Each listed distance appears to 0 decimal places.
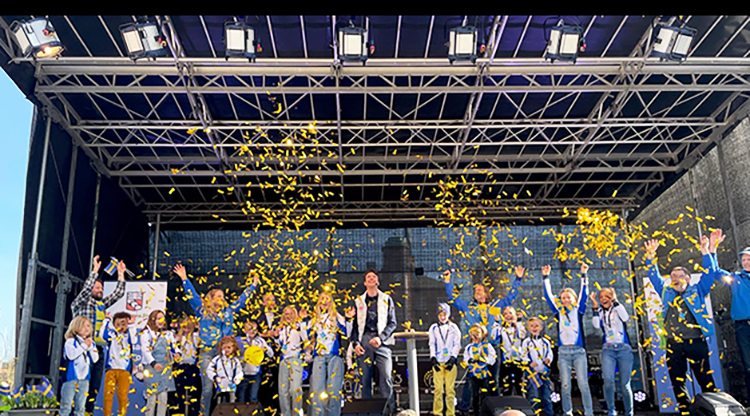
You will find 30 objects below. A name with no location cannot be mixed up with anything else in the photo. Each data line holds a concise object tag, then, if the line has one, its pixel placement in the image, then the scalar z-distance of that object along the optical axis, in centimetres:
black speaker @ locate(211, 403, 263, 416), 700
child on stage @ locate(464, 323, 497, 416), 832
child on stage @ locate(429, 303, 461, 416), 770
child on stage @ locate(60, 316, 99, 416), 705
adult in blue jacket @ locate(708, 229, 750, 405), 690
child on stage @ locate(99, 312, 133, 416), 751
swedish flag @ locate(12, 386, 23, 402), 713
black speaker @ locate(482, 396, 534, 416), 584
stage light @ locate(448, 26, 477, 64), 776
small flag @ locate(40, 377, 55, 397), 797
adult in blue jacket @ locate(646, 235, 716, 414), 736
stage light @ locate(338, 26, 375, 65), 769
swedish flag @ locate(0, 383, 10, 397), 721
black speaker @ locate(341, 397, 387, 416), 593
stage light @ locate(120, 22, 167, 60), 752
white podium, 682
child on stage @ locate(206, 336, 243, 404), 793
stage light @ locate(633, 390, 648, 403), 1129
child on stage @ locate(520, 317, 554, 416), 824
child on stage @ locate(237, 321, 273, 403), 844
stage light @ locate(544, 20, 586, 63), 776
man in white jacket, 696
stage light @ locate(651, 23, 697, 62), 784
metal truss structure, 840
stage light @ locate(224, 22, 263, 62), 762
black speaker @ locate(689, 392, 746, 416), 530
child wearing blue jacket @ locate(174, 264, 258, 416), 819
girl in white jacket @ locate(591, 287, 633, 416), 709
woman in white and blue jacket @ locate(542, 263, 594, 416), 731
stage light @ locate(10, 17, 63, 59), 734
